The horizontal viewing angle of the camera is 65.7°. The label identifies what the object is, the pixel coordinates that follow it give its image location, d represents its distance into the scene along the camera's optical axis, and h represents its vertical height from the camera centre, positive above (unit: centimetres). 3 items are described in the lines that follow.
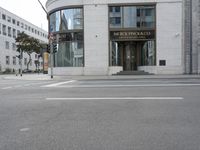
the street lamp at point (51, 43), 1558 +262
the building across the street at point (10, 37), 4295 +915
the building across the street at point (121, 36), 1647 +353
